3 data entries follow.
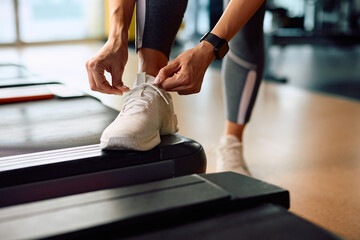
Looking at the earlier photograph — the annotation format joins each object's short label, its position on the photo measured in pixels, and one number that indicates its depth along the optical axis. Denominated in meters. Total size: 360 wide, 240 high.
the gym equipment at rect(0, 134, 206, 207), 0.78
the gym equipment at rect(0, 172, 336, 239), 0.55
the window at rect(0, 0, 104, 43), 7.05
